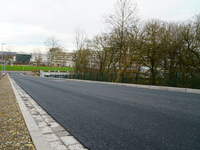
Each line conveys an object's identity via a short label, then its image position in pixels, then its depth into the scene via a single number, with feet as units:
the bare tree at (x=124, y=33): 67.56
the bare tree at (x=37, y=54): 231.67
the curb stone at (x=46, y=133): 9.09
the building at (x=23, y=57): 466.70
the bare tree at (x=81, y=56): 108.41
